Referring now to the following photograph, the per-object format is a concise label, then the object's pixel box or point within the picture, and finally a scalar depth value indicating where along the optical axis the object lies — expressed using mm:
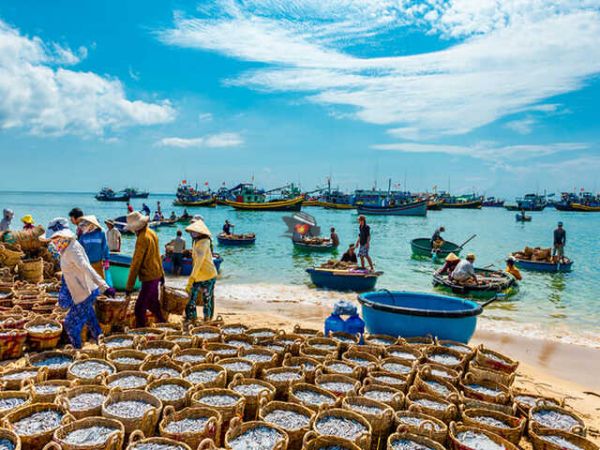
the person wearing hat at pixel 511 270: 15994
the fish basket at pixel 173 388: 4027
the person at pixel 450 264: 15430
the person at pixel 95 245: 6941
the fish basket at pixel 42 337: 5719
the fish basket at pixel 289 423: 3672
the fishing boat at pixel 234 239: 26109
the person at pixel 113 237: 12031
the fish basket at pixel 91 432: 3133
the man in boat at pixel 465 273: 13867
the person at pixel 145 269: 6363
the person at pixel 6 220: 11522
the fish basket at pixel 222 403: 3918
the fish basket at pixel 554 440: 3893
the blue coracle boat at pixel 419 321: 6785
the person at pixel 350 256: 16436
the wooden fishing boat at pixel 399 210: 69125
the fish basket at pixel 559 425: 4207
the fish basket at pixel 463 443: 3675
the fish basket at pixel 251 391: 4246
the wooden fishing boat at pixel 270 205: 72125
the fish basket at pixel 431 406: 4191
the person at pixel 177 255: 16141
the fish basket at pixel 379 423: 3926
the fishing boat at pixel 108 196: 111825
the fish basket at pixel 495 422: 3977
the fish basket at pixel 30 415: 3296
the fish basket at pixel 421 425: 3777
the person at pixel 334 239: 22547
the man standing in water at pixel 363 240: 15064
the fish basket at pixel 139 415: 3598
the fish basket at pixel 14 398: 3858
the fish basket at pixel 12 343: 5531
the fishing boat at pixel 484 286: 13828
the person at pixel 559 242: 19953
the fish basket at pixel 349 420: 3547
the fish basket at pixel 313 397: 4141
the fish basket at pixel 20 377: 4172
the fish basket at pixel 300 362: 5258
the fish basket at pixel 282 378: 4602
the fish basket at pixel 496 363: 5633
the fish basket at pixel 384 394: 4344
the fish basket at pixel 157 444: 3338
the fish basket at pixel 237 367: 4832
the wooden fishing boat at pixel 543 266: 19875
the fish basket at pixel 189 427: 3463
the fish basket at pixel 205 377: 4473
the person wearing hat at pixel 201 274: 6855
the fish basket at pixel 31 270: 9781
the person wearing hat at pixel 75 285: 5344
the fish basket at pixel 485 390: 4682
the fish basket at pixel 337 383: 4543
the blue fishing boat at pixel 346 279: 14062
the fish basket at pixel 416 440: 3600
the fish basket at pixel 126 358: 4797
